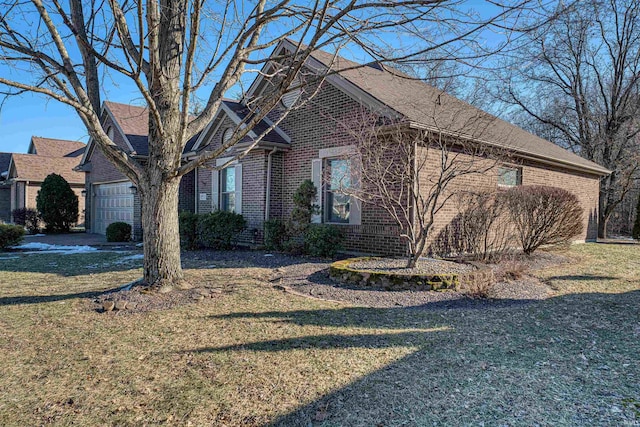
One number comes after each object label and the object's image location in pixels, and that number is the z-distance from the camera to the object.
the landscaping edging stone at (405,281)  6.75
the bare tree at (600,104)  21.42
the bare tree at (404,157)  8.16
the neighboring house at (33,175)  24.75
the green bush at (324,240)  9.96
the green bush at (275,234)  11.38
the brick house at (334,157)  9.86
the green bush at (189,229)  12.76
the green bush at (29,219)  21.18
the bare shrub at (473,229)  9.52
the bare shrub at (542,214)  9.69
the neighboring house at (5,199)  28.47
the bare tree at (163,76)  5.20
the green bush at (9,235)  12.75
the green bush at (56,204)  20.52
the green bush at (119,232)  16.05
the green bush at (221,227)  11.94
